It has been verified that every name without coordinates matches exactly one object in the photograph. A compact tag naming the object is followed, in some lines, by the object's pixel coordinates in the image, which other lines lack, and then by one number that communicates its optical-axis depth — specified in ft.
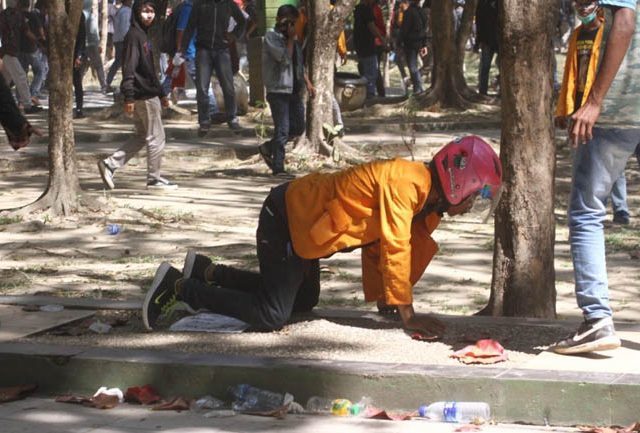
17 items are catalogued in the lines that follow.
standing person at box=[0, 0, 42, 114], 129.29
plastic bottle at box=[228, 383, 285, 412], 38.32
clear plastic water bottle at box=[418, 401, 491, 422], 36.76
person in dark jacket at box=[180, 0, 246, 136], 112.57
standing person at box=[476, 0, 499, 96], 141.28
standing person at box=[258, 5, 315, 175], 93.15
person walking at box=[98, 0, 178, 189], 82.94
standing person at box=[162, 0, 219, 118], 119.34
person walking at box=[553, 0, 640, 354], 38.58
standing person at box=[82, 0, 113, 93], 157.38
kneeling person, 41.47
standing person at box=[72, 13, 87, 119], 126.00
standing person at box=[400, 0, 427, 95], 149.28
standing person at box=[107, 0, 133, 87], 140.46
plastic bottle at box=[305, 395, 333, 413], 38.27
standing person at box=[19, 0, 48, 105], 137.90
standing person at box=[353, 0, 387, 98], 144.87
